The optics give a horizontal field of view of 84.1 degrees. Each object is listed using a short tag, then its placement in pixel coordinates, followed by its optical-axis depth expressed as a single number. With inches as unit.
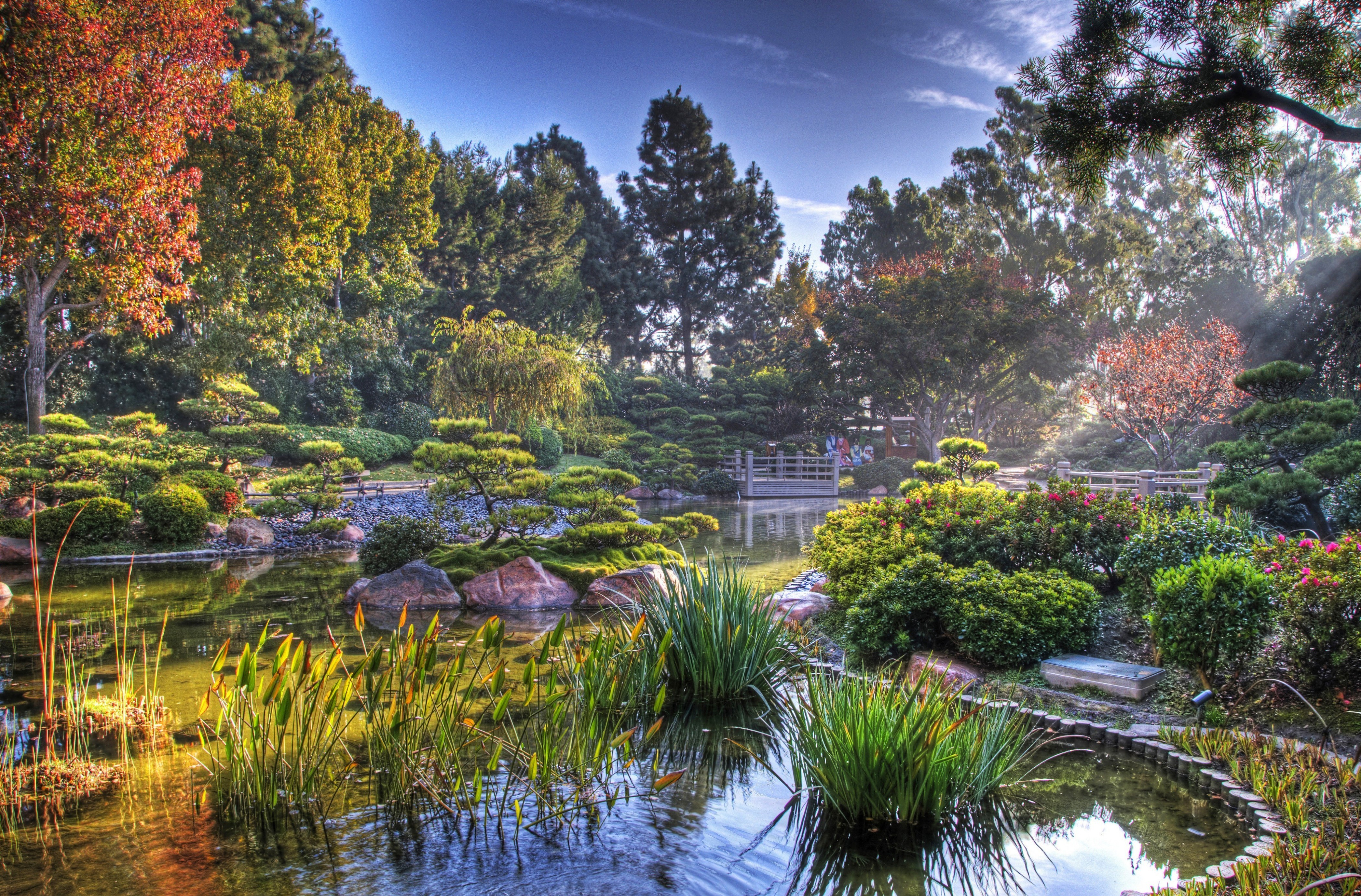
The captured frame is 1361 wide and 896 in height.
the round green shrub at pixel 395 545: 359.9
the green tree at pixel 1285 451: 350.3
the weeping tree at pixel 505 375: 650.2
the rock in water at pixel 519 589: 319.3
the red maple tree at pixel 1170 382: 767.7
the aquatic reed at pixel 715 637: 179.2
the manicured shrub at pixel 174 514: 441.7
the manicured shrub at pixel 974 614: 197.2
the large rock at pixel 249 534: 463.5
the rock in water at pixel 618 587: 311.7
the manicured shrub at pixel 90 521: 402.3
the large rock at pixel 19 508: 434.6
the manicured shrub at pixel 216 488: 481.1
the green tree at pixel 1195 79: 208.1
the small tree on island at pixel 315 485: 491.8
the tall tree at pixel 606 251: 1348.4
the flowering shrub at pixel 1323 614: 157.0
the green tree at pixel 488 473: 354.0
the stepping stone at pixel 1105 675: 178.9
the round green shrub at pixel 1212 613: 157.1
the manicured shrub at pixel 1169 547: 213.9
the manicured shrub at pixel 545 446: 860.0
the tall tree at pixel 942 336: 912.3
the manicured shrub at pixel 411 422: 909.2
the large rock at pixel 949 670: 185.3
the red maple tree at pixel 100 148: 468.8
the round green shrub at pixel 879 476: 957.2
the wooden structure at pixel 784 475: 921.5
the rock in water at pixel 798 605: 259.4
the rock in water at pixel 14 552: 385.7
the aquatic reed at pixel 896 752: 113.9
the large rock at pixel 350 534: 497.7
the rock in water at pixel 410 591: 310.3
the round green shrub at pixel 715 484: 897.5
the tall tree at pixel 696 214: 1373.0
